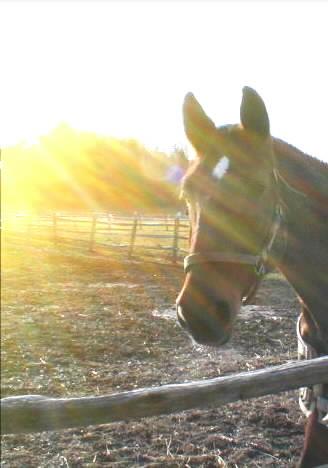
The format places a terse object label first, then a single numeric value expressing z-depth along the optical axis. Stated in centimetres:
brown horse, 235
